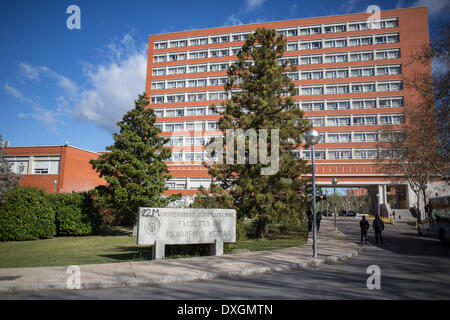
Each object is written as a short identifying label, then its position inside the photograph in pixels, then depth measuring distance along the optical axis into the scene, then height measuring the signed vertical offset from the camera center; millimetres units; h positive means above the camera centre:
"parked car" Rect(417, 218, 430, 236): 20300 -1906
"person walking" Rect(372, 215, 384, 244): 15594 -1341
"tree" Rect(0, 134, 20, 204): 27484 +1916
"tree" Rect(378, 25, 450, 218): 14258 +5633
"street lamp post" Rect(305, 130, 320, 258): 11016 +2444
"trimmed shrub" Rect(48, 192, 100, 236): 19016 -1223
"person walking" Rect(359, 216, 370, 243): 15336 -1426
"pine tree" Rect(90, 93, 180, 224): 19484 +2176
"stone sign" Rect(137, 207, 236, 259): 9484 -1062
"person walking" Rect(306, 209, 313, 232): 18219 -1003
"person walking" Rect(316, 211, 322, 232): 21438 -1430
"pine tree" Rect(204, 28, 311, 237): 16188 +4334
